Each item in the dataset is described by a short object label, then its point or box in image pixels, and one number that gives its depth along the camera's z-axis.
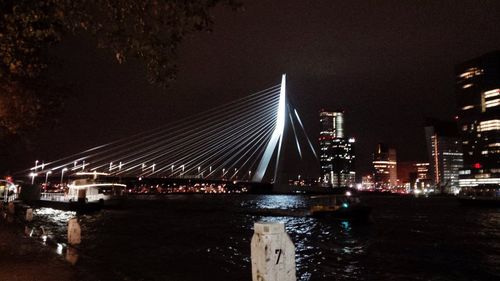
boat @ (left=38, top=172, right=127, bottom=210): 55.78
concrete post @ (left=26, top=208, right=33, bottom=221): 26.29
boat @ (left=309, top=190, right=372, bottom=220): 46.16
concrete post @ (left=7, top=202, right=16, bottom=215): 30.95
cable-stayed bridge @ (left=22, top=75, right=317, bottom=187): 73.31
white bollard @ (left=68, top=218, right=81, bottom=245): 15.41
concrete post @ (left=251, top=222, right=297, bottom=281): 4.77
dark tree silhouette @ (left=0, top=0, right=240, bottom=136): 6.13
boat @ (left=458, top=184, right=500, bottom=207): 93.53
